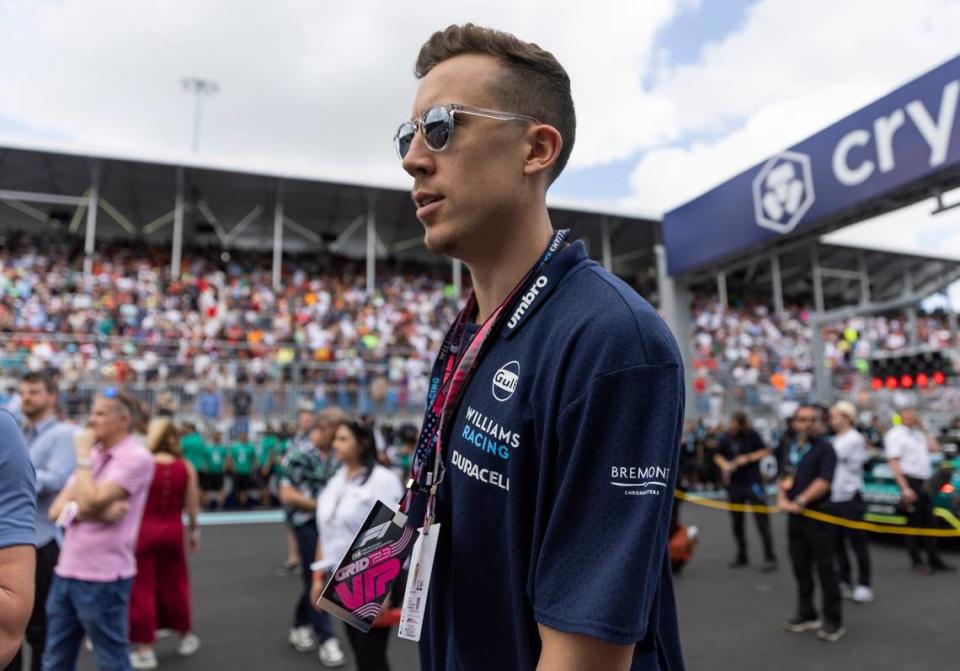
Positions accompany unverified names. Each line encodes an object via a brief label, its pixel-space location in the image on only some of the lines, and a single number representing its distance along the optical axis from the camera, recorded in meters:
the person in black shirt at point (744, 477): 8.01
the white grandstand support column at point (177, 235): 19.08
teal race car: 8.20
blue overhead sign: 7.02
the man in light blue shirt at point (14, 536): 1.49
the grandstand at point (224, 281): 12.51
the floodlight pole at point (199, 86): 26.53
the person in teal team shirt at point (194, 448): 11.16
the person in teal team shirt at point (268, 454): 12.23
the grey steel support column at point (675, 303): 11.87
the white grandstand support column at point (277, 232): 19.95
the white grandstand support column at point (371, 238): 20.86
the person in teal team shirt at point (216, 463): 11.84
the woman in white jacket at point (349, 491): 3.93
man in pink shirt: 3.60
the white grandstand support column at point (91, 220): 18.53
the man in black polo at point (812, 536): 5.28
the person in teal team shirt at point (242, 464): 12.11
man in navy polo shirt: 0.89
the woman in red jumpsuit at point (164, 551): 4.71
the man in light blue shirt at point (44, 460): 3.72
